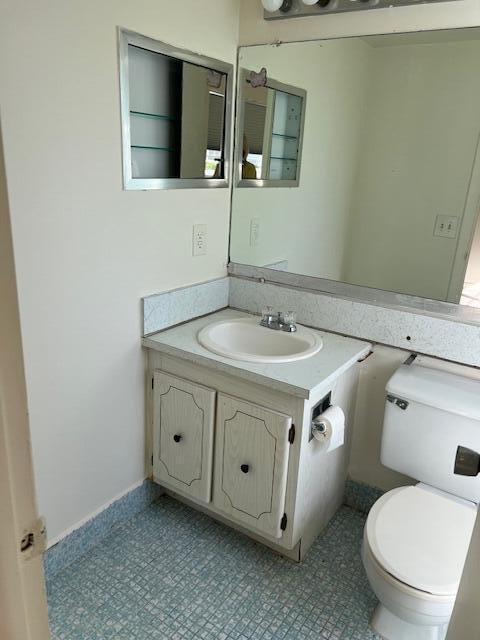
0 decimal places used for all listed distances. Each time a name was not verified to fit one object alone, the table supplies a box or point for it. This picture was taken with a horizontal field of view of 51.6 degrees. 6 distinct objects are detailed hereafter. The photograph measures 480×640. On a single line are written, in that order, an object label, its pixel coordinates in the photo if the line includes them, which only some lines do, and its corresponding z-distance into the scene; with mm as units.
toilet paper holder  1683
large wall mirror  1764
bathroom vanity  1674
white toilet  1386
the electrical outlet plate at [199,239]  2053
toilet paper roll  1670
